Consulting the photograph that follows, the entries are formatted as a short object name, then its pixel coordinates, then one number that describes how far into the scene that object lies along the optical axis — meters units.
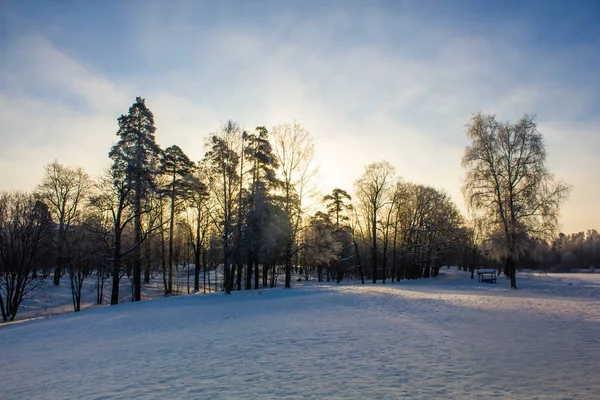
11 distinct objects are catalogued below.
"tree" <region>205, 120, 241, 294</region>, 26.56
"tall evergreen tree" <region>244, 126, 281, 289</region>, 26.84
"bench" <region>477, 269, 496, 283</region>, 36.94
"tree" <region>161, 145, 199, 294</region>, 31.53
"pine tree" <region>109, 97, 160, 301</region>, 24.77
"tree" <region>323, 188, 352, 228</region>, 46.97
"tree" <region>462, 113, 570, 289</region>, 26.19
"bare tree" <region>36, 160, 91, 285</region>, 38.78
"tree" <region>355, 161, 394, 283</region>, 41.09
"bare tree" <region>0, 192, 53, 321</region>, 26.70
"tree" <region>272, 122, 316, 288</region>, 28.86
